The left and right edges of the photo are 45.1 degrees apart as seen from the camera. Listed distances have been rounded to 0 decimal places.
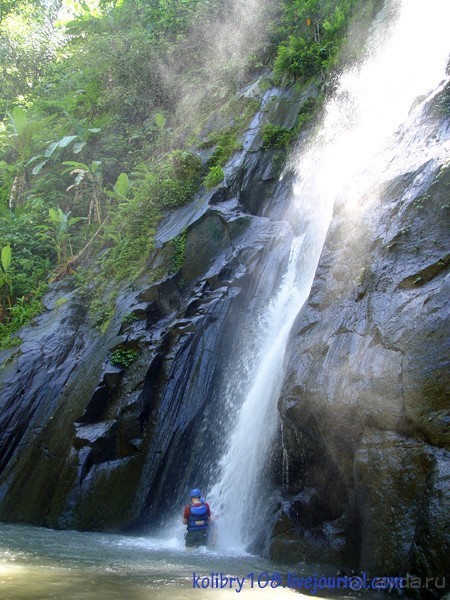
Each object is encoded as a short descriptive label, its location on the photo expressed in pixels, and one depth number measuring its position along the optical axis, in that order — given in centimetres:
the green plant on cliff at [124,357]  1080
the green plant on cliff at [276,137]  1418
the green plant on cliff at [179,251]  1219
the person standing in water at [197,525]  761
